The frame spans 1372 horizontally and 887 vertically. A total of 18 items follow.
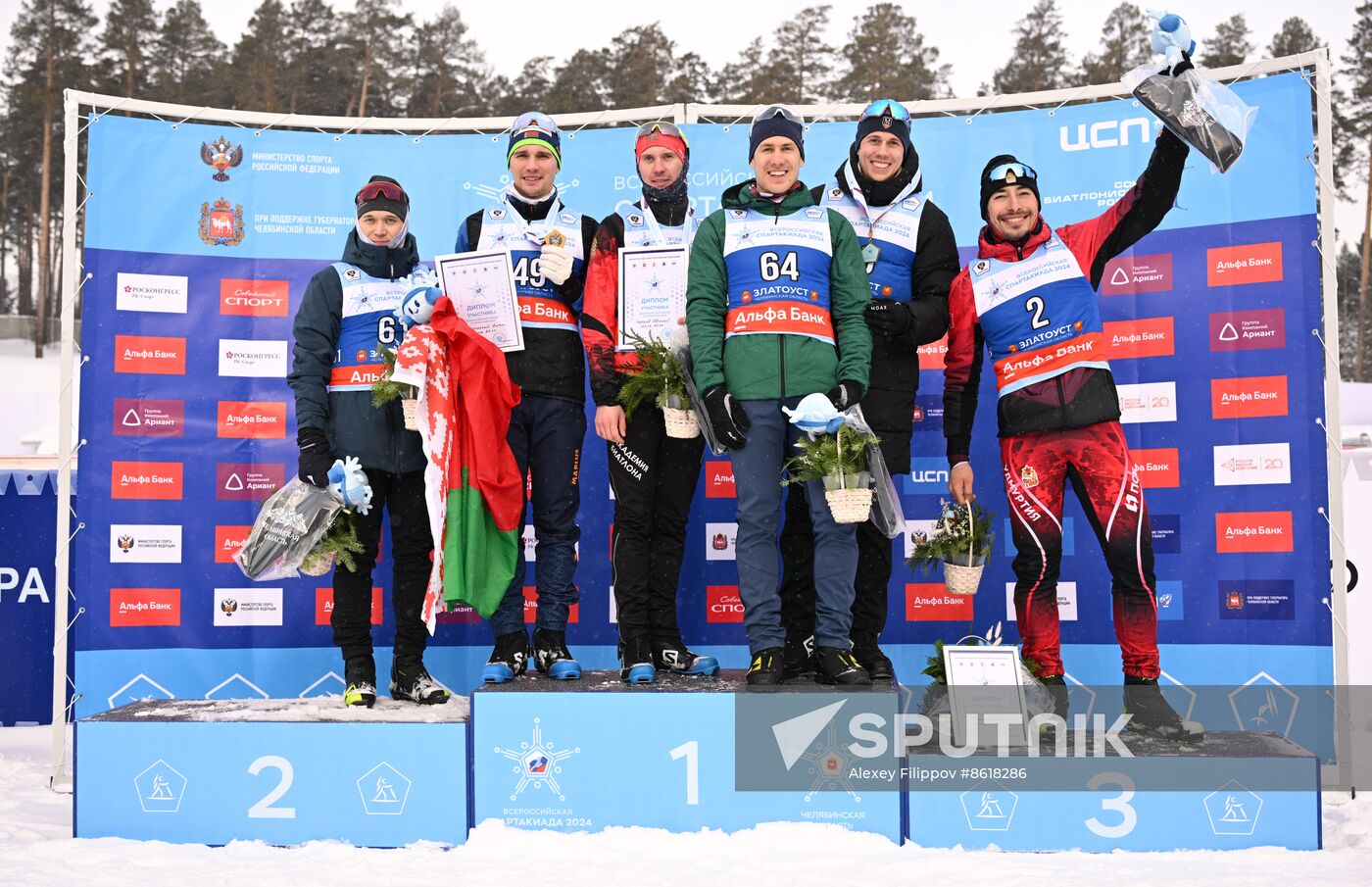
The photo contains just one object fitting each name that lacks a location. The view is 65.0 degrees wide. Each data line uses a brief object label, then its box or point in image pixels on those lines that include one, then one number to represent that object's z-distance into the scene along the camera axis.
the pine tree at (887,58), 21.47
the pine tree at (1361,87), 21.88
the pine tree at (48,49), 23.73
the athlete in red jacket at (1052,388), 3.65
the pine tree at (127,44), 23.06
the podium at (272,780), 3.36
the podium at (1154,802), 3.18
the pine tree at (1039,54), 21.80
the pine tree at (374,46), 21.14
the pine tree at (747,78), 21.73
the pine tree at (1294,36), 21.20
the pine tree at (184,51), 22.91
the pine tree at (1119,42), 21.41
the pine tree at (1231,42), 21.53
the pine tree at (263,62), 20.94
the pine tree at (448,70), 21.30
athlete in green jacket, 3.53
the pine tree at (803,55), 21.78
